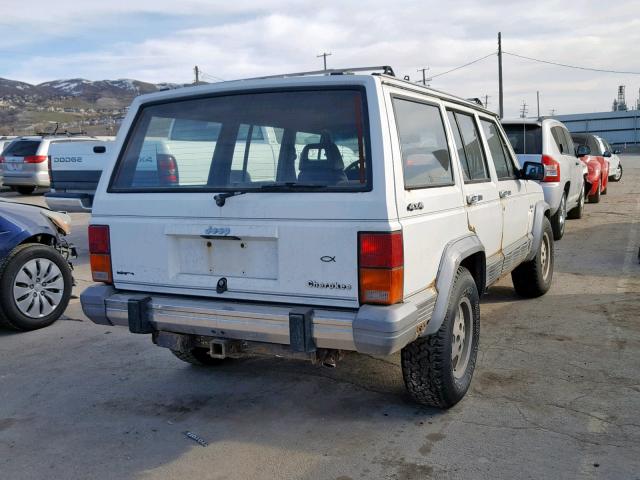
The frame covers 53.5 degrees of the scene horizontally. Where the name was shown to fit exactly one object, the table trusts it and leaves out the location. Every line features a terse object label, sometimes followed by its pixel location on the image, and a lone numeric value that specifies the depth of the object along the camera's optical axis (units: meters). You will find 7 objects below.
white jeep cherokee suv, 3.24
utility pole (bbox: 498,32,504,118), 43.94
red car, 14.65
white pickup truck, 9.72
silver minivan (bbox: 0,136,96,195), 19.25
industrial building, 70.12
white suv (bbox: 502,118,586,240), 9.47
